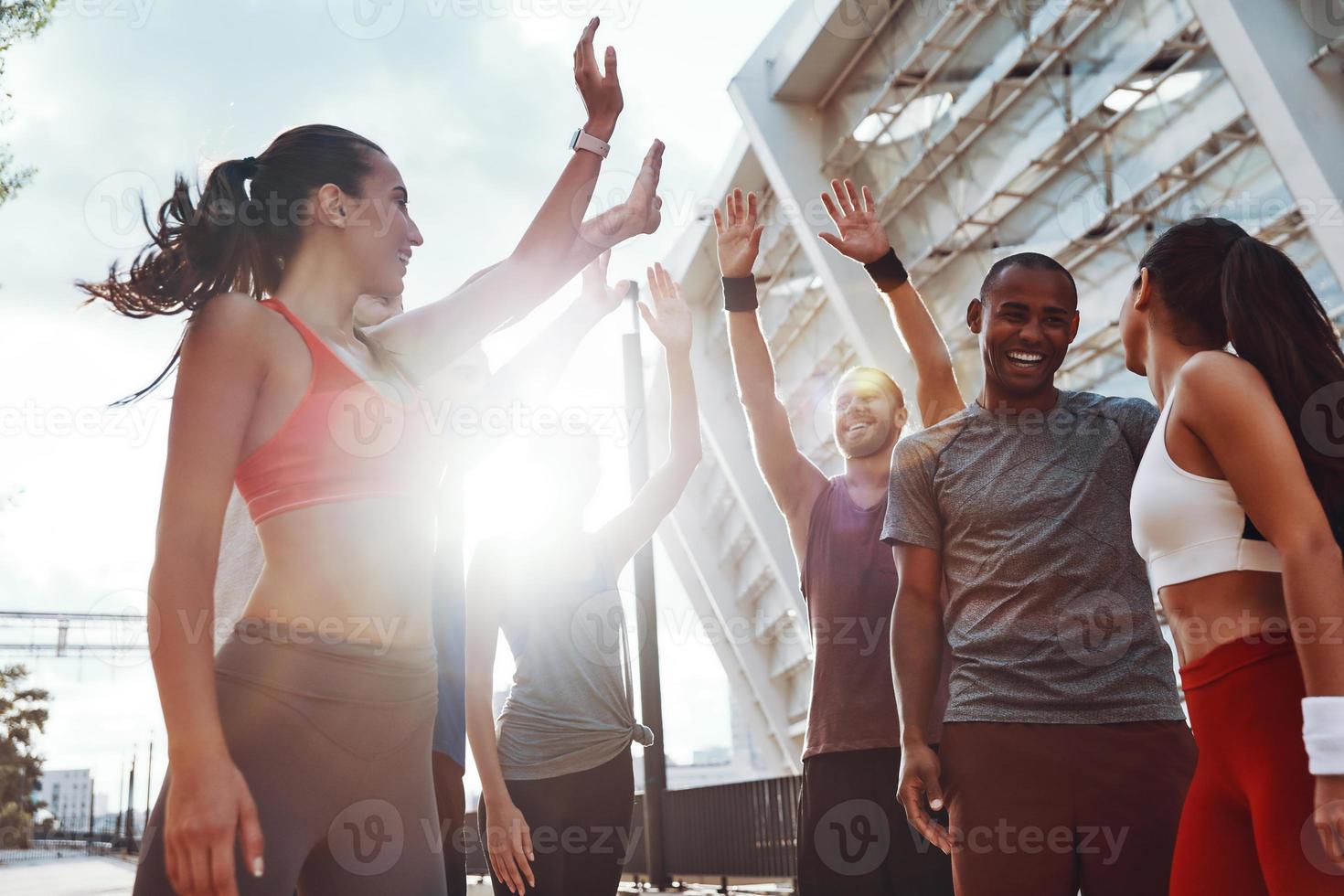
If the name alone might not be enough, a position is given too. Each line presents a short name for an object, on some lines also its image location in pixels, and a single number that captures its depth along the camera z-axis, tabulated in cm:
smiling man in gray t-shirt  244
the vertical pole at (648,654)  1226
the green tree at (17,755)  4981
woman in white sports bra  188
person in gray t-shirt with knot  324
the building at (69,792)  15862
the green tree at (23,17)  1105
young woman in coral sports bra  152
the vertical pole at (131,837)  4753
